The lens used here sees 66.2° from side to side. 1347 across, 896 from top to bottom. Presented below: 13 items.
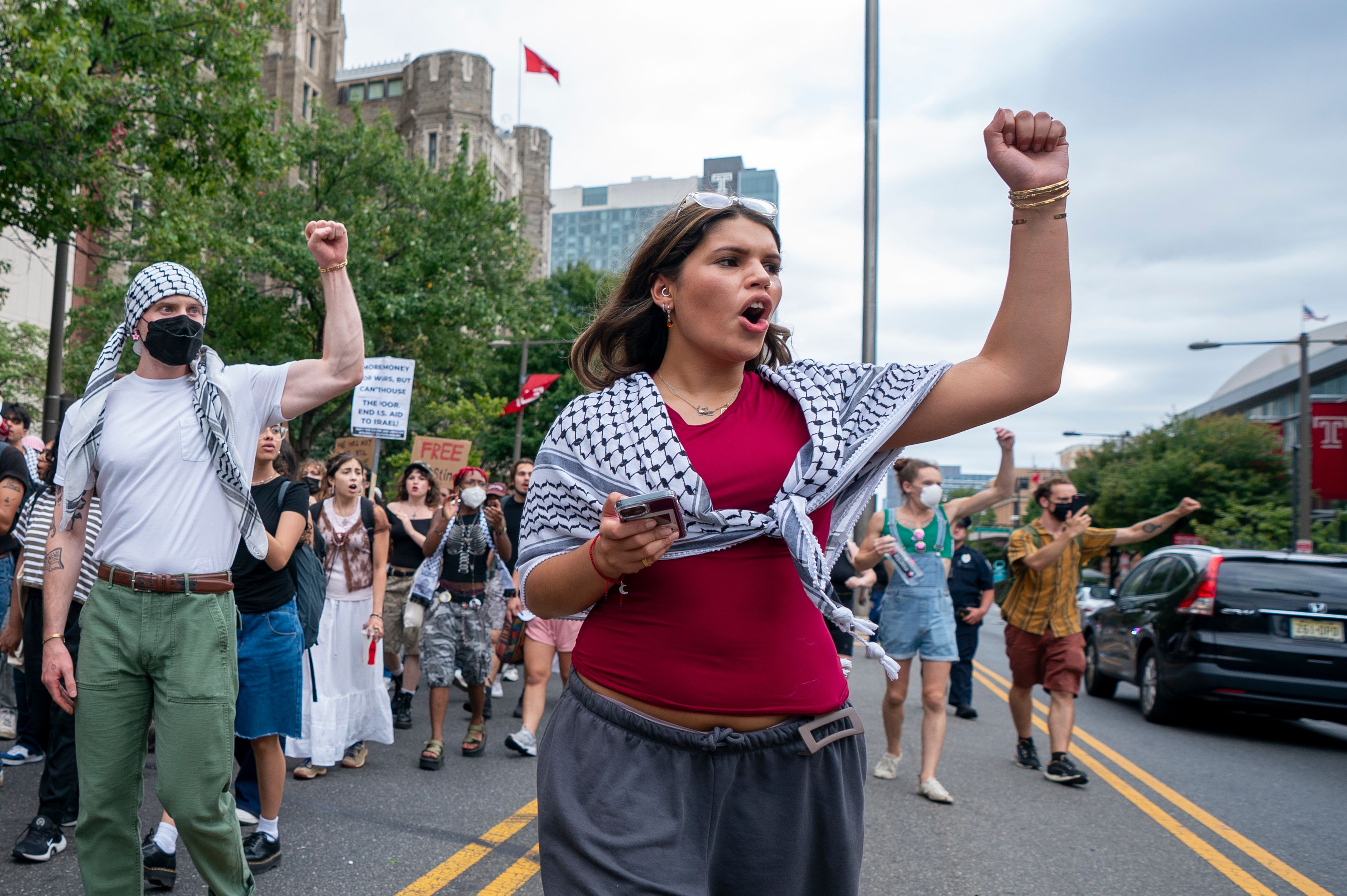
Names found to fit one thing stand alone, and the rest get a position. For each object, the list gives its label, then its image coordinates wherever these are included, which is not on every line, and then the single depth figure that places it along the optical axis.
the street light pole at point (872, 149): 13.17
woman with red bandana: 6.69
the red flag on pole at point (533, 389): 26.25
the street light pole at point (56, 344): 13.62
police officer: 9.50
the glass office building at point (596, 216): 138.75
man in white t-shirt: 2.92
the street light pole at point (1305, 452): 19.56
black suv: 8.02
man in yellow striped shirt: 6.54
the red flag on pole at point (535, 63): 45.19
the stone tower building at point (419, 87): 49.53
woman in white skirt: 6.07
